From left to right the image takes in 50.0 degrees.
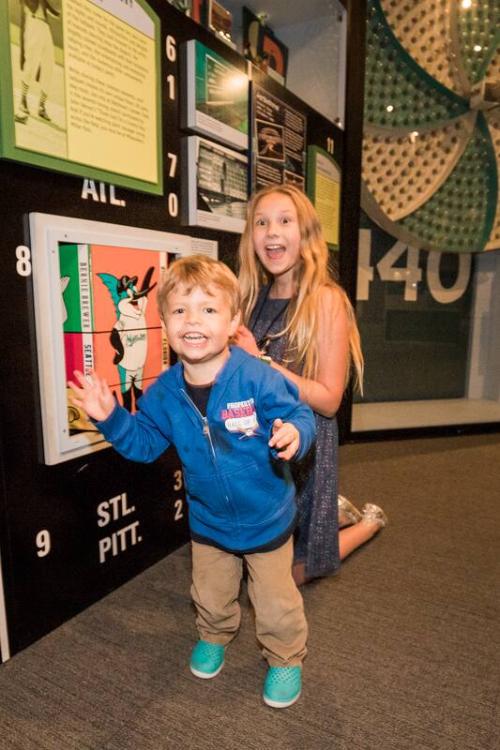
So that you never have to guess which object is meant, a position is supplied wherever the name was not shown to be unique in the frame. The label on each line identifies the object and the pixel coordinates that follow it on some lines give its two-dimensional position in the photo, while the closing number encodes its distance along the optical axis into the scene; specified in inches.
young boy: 43.8
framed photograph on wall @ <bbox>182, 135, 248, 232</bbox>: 73.0
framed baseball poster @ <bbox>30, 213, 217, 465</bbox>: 54.1
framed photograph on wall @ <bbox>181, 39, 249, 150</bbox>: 70.4
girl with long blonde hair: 62.3
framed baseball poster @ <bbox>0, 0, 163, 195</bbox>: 48.2
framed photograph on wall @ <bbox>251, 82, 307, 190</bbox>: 85.7
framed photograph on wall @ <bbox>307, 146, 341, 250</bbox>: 104.7
